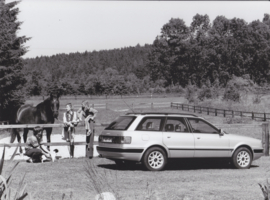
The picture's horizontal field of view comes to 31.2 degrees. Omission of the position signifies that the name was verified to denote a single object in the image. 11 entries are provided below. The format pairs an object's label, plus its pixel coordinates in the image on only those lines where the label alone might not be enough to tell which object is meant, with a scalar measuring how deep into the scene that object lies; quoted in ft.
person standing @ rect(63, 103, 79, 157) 51.25
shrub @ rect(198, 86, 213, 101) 184.55
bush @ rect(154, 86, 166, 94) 304.13
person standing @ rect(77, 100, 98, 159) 48.87
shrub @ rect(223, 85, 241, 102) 169.27
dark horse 52.49
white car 38.93
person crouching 44.78
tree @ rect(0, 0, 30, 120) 94.73
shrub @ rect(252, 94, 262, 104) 164.12
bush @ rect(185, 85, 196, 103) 187.39
